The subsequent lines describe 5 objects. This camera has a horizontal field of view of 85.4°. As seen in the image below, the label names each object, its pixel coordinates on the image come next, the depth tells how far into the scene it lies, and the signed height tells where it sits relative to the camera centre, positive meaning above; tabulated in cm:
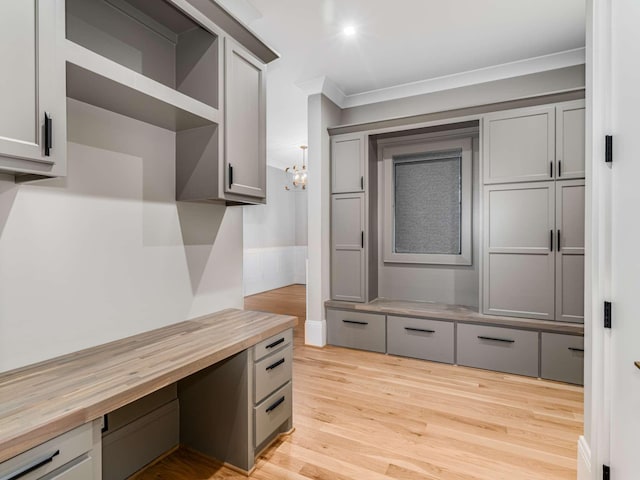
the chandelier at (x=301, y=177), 663 +119
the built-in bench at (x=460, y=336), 294 -94
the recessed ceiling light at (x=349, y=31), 279 +171
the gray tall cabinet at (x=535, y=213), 290 +23
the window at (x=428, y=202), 376 +42
